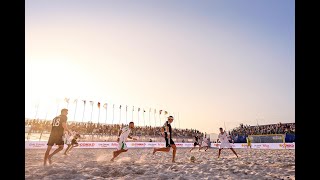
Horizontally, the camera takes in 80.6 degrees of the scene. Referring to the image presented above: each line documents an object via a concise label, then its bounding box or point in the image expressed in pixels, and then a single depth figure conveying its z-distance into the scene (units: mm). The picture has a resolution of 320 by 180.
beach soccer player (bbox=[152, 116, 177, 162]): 8023
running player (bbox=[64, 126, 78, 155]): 11021
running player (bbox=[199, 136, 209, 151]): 16934
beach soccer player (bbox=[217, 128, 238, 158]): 10506
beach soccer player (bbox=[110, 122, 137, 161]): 7875
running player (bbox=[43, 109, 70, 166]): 6815
